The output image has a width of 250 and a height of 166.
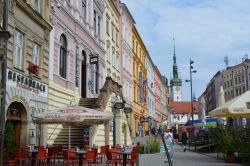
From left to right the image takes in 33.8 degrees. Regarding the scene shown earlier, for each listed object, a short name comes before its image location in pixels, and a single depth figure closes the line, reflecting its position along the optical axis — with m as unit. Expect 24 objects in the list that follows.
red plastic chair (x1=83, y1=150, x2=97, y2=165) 15.16
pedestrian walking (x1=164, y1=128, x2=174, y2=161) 22.14
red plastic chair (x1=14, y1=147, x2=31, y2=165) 14.87
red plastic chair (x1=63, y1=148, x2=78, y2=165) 15.45
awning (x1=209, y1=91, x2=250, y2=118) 17.70
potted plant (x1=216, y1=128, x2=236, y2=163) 19.02
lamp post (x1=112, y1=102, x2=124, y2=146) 24.78
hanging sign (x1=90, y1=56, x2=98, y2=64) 29.49
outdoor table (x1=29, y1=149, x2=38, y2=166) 15.20
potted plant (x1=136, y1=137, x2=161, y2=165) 13.57
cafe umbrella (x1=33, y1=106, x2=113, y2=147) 16.03
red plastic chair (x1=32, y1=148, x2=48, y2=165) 14.89
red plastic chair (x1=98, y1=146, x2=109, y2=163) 18.47
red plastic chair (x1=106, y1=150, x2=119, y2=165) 16.03
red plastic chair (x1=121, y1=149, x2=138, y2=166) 14.89
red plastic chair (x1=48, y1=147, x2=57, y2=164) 16.68
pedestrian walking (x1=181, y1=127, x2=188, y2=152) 34.61
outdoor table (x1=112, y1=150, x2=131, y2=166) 15.09
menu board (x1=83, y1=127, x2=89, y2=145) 23.40
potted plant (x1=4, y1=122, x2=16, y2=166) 14.91
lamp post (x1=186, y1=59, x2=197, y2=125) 43.34
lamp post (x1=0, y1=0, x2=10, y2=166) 10.55
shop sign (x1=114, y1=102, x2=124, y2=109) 24.79
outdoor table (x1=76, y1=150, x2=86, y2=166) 14.83
